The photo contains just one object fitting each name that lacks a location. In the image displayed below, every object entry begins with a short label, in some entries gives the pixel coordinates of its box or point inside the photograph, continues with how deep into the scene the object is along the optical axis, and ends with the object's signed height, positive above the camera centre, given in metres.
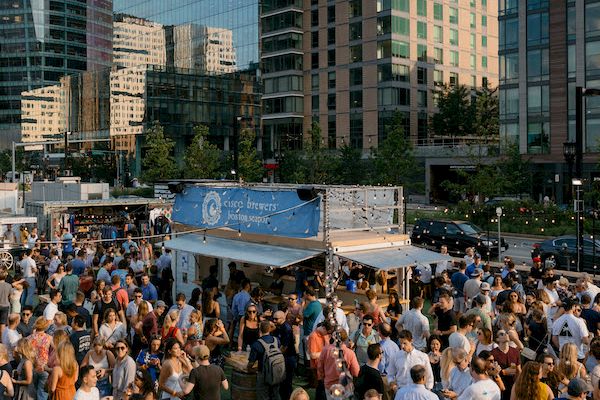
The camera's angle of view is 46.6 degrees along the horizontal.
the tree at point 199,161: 65.88 +0.48
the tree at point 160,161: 68.00 +0.57
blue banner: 15.15 -1.09
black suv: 30.82 -3.36
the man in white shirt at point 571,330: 10.80 -2.61
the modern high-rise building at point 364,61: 79.88 +12.57
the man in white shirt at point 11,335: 10.80 -2.61
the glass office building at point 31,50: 150.62 +25.58
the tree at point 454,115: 79.06 +5.48
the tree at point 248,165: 65.38 +0.05
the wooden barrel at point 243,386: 10.73 -3.41
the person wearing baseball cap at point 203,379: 9.02 -2.76
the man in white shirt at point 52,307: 12.73 -2.58
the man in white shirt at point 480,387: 7.89 -2.54
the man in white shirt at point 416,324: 11.43 -2.64
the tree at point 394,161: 53.56 +0.24
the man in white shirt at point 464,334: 9.95 -2.50
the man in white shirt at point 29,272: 18.34 -2.85
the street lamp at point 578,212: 21.42 -1.56
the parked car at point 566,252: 26.50 -3.50
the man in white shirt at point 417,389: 7.80 -2.53
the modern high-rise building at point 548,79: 56.88 +7.15
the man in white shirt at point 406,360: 9.30 -2.62
